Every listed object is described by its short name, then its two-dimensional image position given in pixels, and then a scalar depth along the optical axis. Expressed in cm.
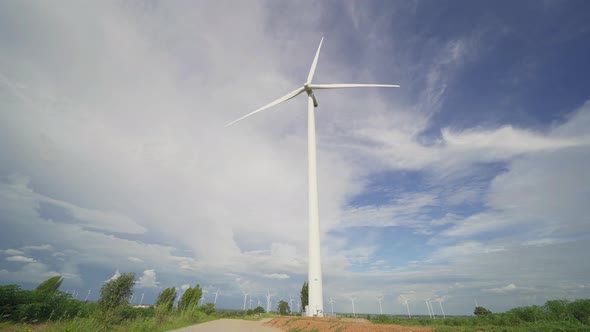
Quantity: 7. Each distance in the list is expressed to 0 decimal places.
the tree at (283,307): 9082
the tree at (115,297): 2465
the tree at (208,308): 7209
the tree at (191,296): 6529
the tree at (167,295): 5962
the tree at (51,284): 4969
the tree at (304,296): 7194
